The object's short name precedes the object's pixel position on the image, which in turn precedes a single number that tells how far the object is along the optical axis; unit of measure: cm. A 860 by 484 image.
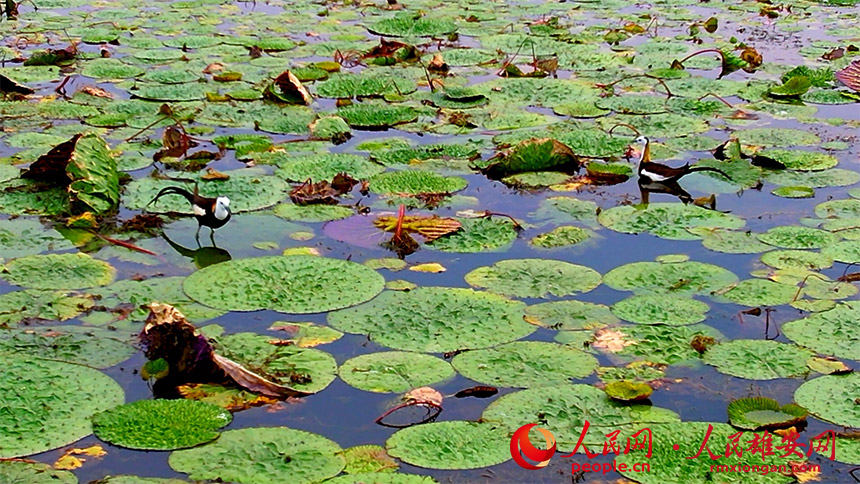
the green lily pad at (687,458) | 292
